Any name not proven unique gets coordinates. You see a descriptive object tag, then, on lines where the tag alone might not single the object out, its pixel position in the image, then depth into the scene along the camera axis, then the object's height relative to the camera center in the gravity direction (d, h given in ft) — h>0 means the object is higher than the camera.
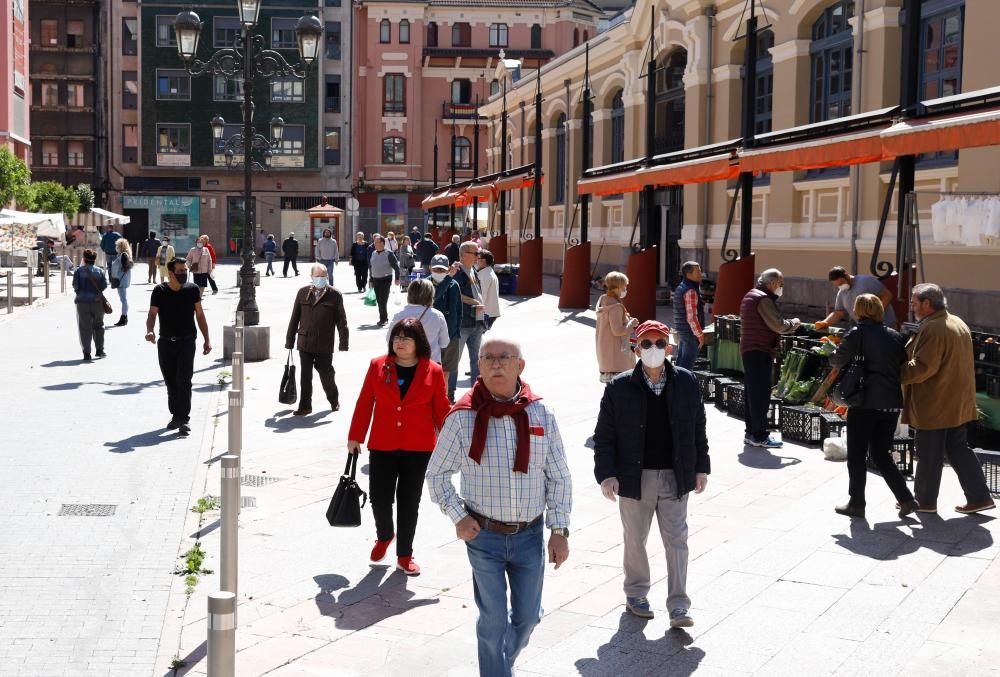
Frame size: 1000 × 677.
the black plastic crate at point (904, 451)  35.17 -5.78
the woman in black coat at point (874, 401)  30.07 -3.74
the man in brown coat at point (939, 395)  29.76 -3.60
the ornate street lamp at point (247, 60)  65.67 +10.00
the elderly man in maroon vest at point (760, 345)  38.42 -3.14
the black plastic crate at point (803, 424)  40.11 -5.80
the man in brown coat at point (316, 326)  43.57 -3.16
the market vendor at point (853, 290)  46.98 -1.74
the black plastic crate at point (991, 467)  32.81 -5.79
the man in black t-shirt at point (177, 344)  41.78 -3.66
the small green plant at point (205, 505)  30.83 -6.68
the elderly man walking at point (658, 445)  21.68 -3.56
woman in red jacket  25.52 -3.67
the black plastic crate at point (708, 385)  48.88 -5.57
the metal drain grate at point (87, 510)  30.48 -6.76
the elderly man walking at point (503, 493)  17.90 -3.65
